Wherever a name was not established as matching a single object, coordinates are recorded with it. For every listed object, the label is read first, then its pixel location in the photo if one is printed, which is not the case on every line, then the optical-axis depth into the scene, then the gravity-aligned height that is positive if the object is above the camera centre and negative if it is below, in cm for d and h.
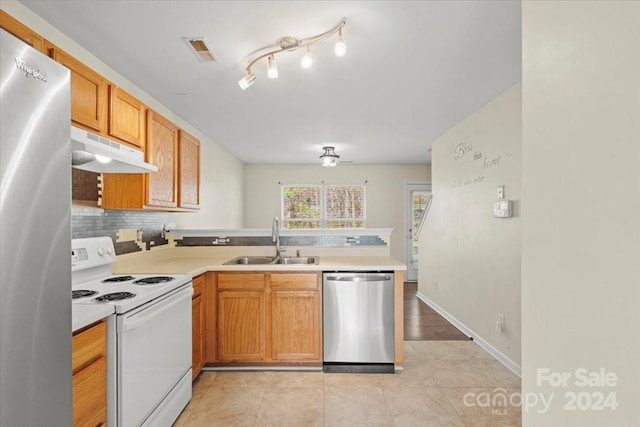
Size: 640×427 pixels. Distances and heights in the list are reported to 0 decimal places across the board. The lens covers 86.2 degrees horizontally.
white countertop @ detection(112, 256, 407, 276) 263 -43
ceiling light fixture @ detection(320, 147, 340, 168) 518 +88
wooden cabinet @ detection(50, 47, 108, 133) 173 +66
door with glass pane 698 -4
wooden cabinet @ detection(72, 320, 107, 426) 139 -69
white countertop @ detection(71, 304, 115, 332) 139 -43
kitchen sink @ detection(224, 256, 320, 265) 325 -44
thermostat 285 +5
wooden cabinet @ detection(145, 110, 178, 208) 245 +42
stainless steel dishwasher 282 -88
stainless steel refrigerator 85 -6
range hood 167 +33
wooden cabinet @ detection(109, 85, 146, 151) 207 +63
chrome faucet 338 -20
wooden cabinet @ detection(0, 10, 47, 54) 137 +78
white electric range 162 -65
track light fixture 195 +104
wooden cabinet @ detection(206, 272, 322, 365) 285 -88
